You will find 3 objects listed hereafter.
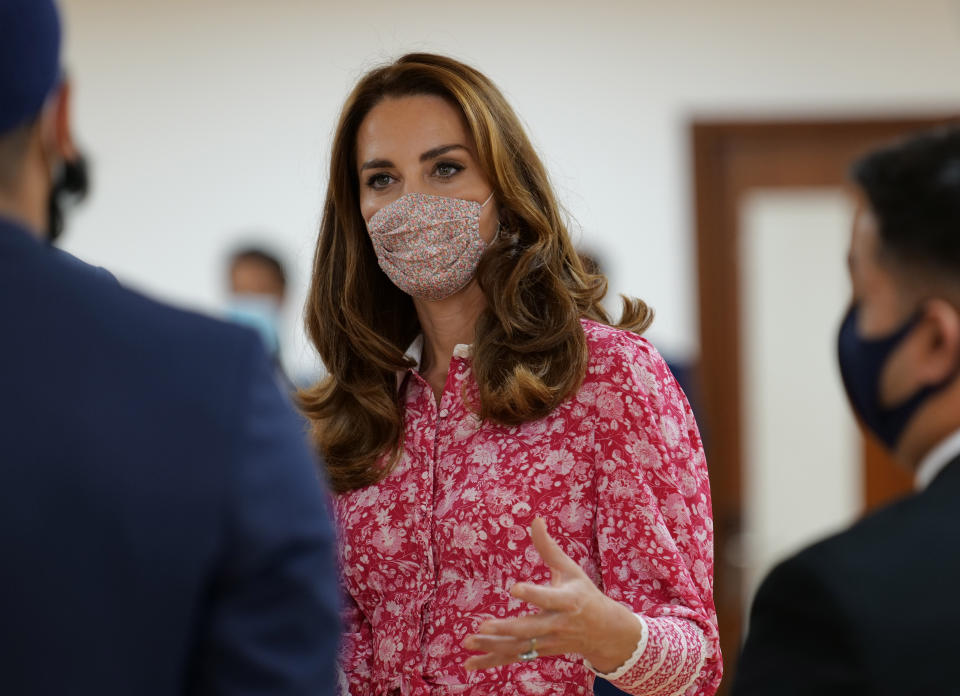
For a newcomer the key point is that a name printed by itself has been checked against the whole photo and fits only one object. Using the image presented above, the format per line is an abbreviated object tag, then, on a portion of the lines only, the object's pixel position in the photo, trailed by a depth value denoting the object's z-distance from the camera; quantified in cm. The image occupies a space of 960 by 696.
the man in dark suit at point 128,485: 302
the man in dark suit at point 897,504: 304
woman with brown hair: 348
